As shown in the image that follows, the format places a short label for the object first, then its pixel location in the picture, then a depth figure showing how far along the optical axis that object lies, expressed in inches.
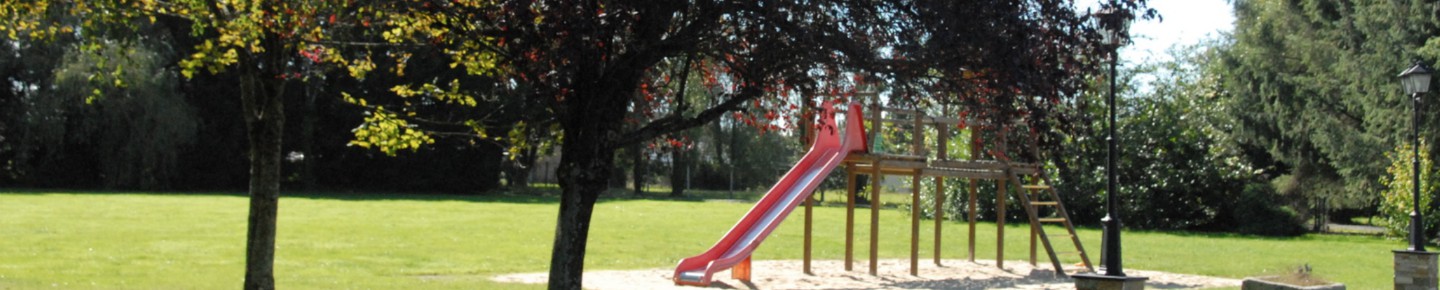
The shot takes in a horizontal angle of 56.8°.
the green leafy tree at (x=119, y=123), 1617.9
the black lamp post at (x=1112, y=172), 320.2
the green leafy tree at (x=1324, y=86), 1003.3
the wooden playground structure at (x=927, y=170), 677.3
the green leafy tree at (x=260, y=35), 350.9
